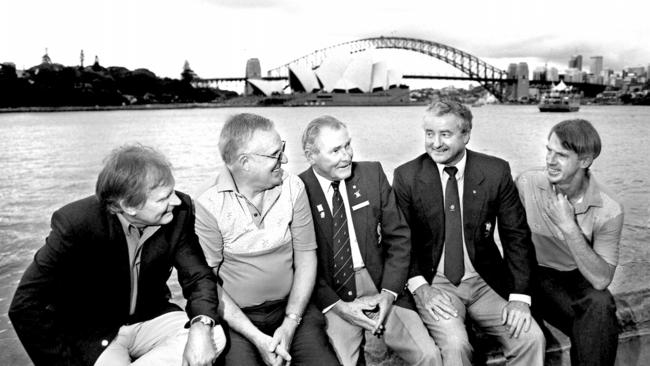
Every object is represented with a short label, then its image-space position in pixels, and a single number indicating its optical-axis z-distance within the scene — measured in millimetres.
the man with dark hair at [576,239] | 2379
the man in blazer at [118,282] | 1960
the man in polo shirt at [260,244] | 2287
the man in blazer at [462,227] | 2611
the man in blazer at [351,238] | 2549
